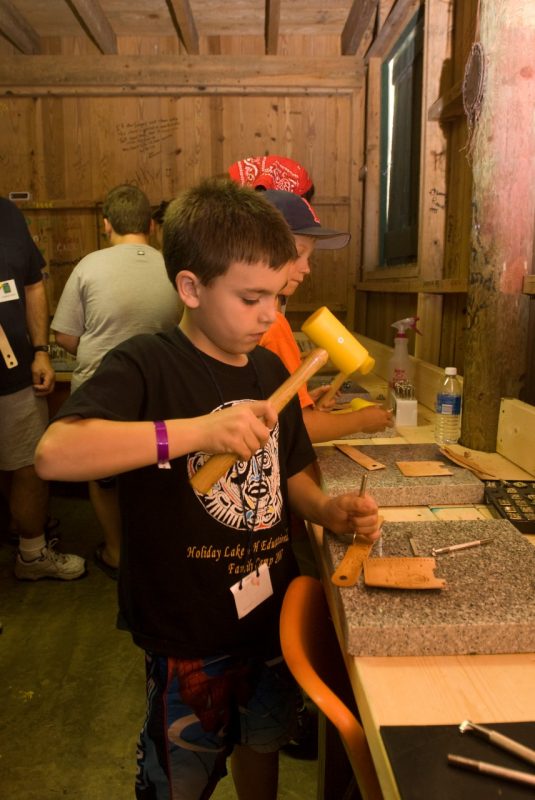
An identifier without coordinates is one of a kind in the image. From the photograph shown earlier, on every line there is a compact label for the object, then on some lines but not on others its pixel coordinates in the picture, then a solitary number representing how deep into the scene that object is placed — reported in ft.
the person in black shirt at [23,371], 8.86
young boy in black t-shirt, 3.82
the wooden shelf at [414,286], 7.95
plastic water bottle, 6.59
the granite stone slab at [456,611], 2.82
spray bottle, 8.43
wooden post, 5.46
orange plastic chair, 2.76
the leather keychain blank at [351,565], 3.27
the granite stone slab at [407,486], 4.85
